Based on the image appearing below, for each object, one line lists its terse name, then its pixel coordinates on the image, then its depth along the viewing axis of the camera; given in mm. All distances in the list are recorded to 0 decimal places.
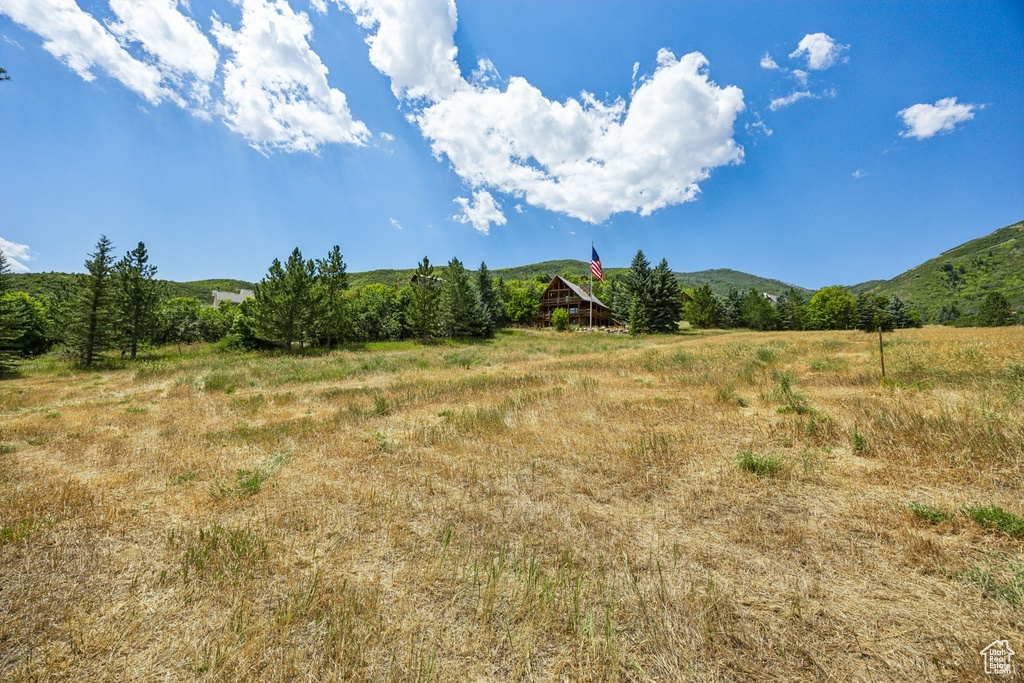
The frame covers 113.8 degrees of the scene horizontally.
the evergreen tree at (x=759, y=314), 58312
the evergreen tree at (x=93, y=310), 23109
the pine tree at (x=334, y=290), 34812
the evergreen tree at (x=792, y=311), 61906
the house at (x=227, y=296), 68150
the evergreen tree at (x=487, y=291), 51506
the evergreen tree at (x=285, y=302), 30688
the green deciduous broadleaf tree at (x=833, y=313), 62594
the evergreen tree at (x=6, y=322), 19156
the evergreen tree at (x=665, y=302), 48506
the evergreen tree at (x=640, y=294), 47094
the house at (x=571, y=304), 63938
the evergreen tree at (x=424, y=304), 41844
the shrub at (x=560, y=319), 55281
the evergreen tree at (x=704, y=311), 59312
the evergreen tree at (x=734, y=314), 61531
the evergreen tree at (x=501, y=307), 56162
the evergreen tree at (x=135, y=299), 27666
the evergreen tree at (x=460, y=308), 42219
